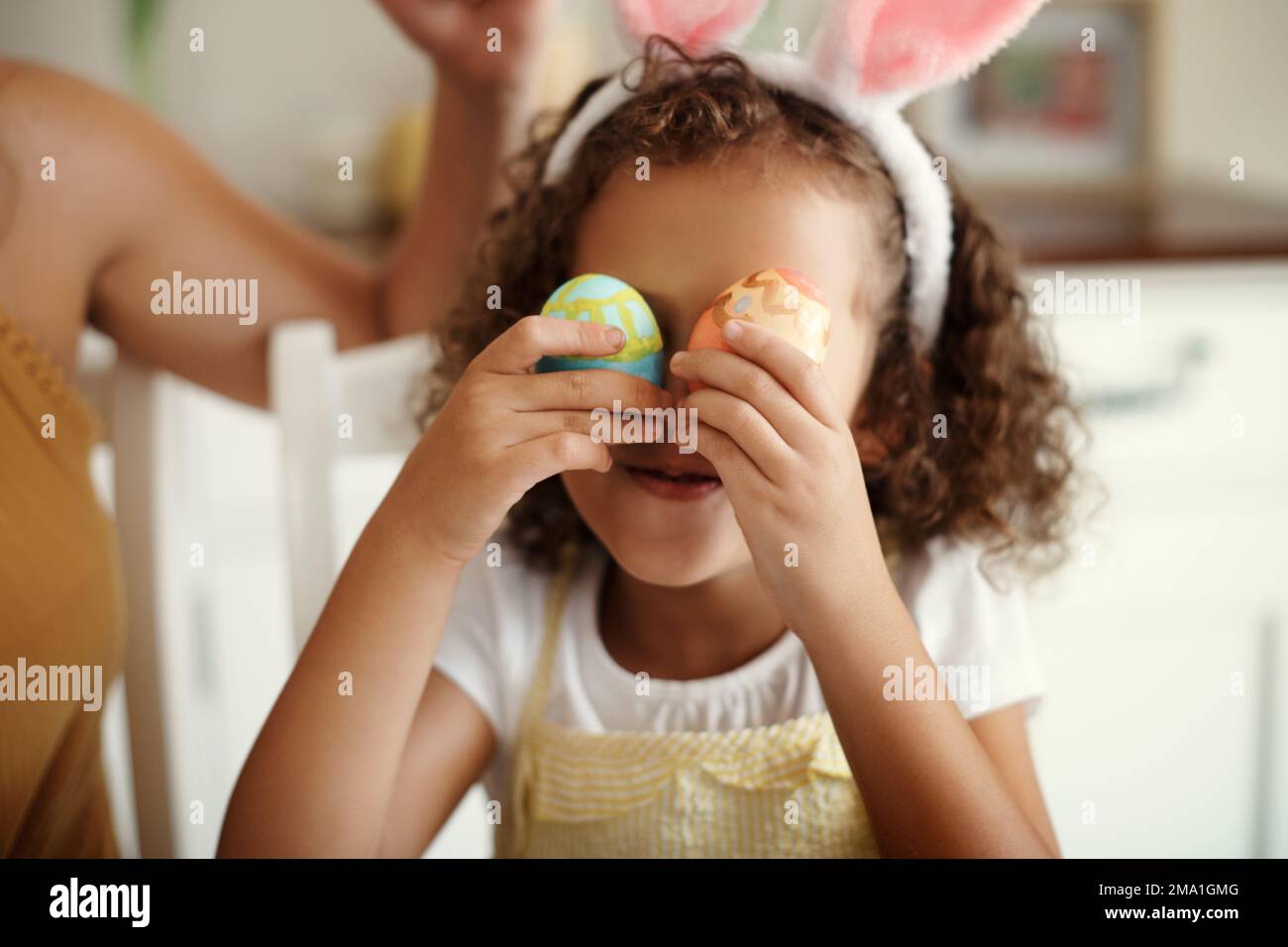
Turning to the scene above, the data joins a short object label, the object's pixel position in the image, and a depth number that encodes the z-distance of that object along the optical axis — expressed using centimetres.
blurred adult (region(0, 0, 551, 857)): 68
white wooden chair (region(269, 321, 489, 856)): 76
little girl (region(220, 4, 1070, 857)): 56
